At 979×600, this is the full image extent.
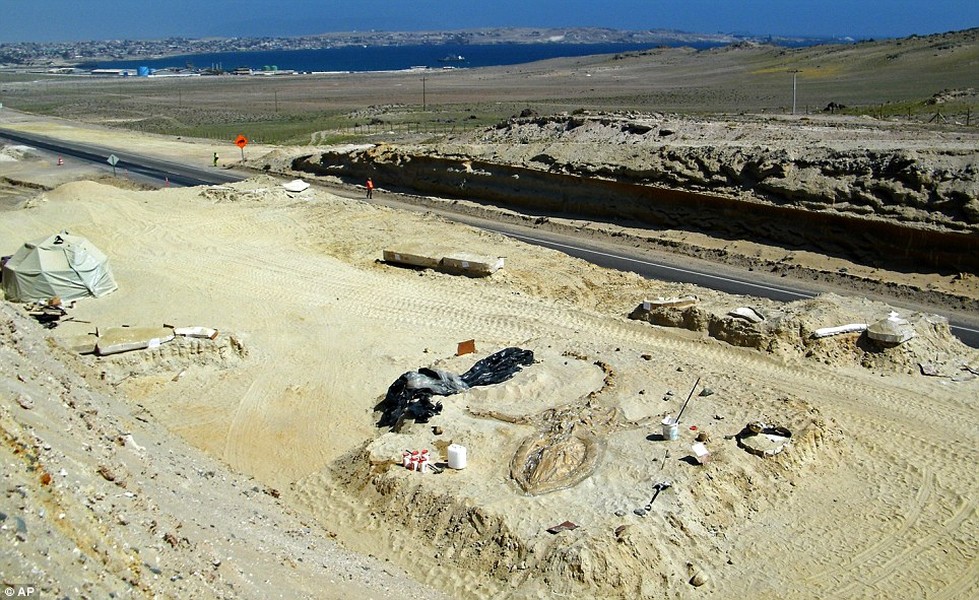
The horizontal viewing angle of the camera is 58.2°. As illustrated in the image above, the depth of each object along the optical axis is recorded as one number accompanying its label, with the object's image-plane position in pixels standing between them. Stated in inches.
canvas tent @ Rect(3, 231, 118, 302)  804.0
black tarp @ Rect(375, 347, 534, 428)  561.6
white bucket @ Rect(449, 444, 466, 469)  486.9
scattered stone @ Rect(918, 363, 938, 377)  634.8
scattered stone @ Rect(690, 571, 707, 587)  407.9
